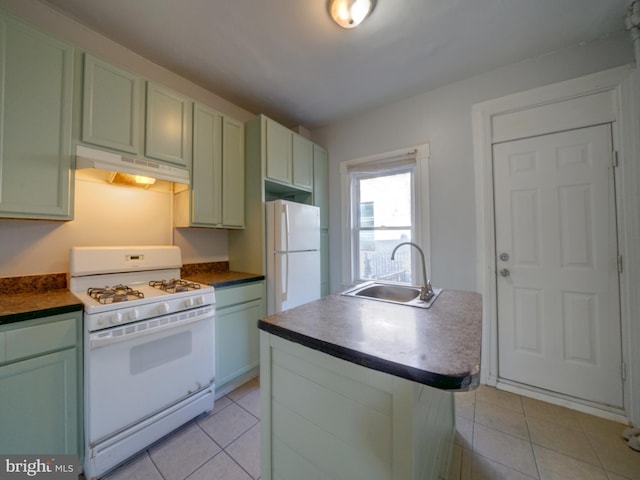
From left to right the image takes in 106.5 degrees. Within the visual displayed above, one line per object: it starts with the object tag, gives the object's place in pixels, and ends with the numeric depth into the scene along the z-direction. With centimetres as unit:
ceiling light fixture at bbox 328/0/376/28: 145
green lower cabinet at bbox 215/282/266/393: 189
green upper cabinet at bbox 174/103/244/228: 205
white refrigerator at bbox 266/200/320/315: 217
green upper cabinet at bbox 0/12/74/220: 126
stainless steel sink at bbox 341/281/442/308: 153
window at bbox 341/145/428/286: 250
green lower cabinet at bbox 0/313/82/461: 108
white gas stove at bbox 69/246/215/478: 124
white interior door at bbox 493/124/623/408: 171
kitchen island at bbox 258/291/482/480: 66
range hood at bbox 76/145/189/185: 146
